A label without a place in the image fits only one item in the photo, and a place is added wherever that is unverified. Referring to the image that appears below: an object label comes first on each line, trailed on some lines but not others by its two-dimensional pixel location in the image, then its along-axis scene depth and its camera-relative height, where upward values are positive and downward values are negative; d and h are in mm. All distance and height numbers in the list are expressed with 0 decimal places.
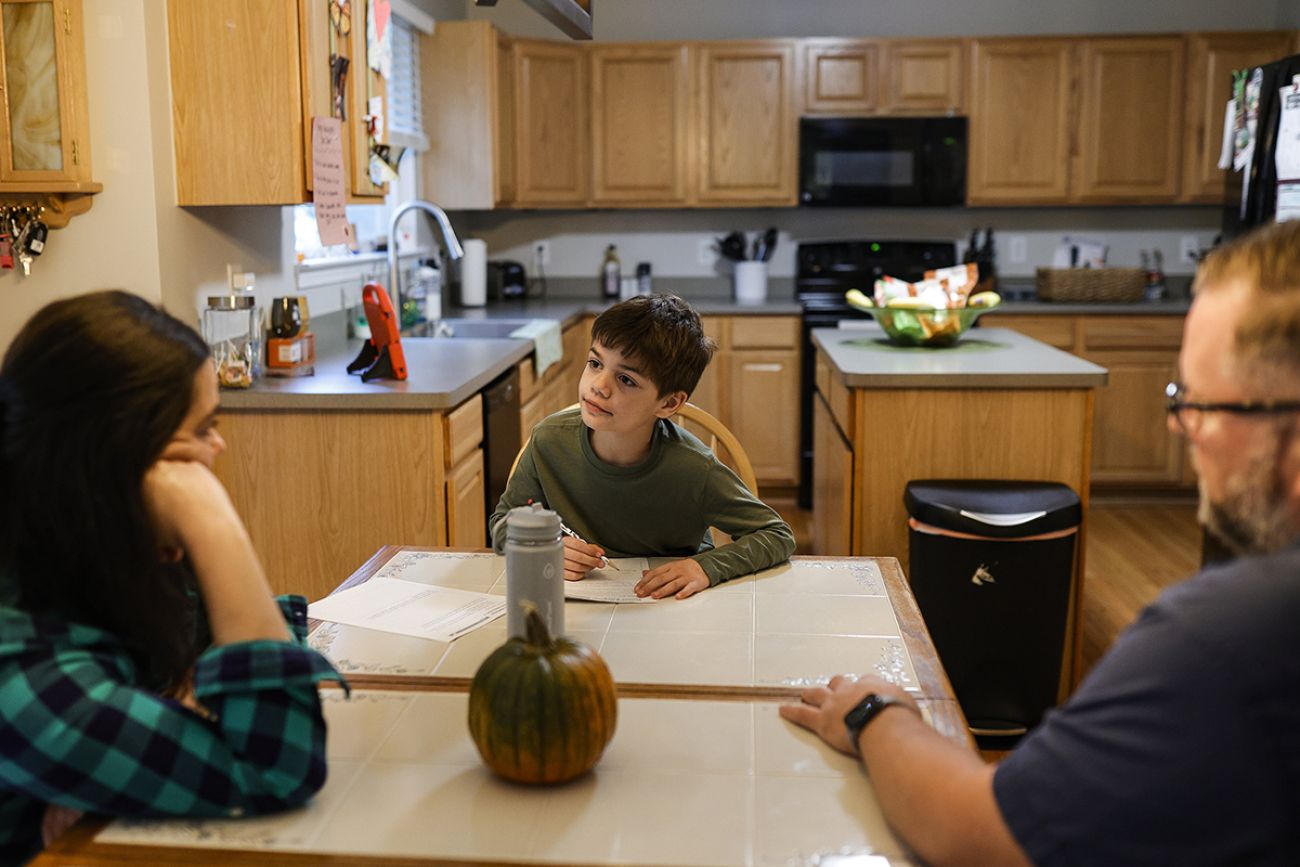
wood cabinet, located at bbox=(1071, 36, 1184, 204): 5434 +521
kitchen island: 3068 -462
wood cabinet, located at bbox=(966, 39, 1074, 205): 5461 +517
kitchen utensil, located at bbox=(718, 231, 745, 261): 5887 -32
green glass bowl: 3568 -239
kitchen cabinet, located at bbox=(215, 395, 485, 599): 2832 -550
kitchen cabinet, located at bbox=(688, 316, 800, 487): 5434 -620
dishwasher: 3354 -536
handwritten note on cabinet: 2932 +139
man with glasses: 786 -287
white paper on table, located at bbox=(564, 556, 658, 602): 1632 -460
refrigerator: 4230 +293
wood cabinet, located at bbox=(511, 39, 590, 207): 5508 +516
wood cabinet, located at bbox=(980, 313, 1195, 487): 5320 -536
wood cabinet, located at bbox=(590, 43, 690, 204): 5590 +530
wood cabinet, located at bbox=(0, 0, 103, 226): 2451 +279
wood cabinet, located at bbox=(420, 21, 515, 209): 5121 +514
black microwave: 5492 +345
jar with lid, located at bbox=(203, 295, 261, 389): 2859 -224
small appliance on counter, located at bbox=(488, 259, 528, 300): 5875 -188
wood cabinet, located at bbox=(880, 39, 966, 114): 5473 +722
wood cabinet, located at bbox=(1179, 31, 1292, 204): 5395 +728
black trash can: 2838 -798
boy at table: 1916 -341
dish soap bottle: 6016 -186
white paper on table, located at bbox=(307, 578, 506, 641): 1508 -460
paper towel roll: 5574 -155
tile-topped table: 975 -464
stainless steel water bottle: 1333 -346
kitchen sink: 4709 -332
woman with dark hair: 973 -295
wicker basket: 5492 -191
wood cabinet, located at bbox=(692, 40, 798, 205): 5559 +524
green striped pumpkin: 1042 -392
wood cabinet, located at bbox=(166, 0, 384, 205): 2789 +316
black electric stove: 5852 -106
